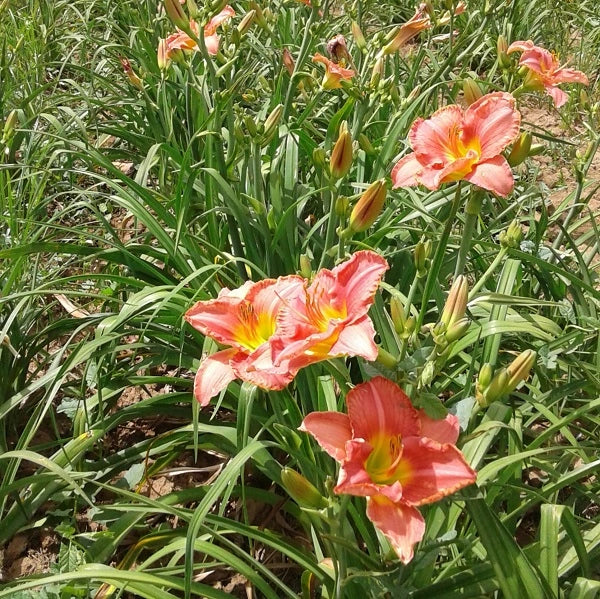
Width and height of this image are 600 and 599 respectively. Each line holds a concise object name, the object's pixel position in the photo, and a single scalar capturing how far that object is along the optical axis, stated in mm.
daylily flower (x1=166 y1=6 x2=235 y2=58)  1993
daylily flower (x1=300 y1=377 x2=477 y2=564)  859
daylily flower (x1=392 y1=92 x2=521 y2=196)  1130
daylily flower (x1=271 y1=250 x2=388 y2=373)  920
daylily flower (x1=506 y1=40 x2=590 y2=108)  1637
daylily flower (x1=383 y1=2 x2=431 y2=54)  1946
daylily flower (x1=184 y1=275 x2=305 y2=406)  1066
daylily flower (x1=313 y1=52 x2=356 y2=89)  1961
